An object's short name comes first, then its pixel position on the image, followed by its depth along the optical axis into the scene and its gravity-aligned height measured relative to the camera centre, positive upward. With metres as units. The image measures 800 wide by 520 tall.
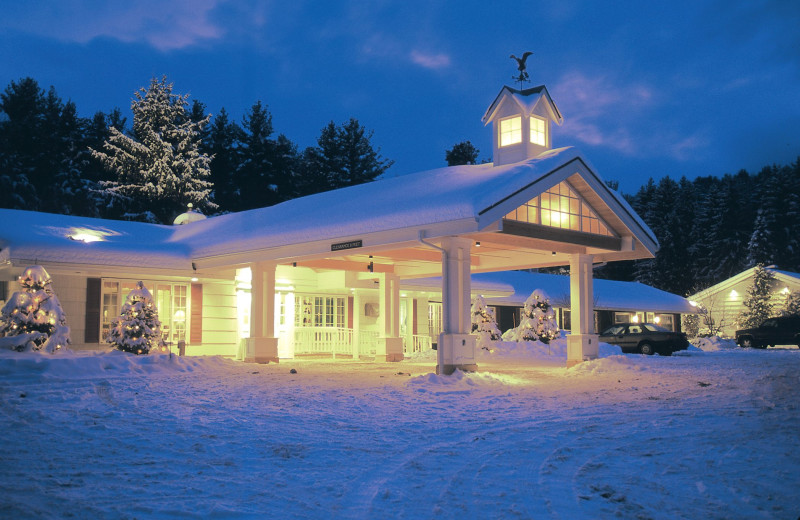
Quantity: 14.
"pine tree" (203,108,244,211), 51.62 +12.31
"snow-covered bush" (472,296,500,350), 28.79 +0.05
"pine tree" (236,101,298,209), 51.78 +11.78
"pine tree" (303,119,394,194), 53.12 +12.57
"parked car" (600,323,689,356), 28.17 -0.70
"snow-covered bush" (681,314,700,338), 44.75 -0.23
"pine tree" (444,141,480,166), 59.12 +14.43
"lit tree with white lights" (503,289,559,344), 28.98 +0.04
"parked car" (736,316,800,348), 33.50 -0.58
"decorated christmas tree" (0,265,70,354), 16.12 +0.13
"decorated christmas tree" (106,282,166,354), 18.27 -0.07
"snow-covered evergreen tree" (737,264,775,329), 40.50 +1.20
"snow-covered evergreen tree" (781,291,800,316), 39.26 +0.94
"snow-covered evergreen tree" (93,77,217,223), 45.16 +10.70
